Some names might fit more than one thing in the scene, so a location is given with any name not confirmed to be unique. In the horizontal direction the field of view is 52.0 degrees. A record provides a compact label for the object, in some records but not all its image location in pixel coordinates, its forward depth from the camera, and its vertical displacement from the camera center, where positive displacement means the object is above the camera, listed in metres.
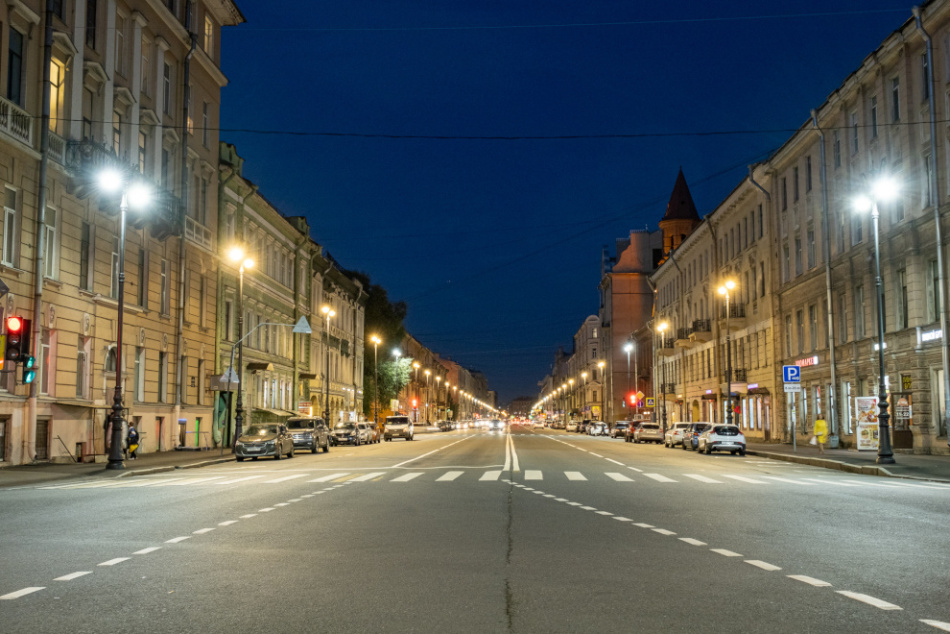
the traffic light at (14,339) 21.89 +1.76
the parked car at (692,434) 46.84 -0.93
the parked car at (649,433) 65.19 -1.20
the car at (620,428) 77.12 -1.03
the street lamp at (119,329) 28.09 +2.55
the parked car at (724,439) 41.88 -1.08
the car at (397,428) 72.56 -0.89
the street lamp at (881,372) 28.91 +1.25
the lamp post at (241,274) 41.44 +6.10
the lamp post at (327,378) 63.81 +2.46
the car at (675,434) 51.91 -1.05
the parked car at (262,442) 36.25 -0.95
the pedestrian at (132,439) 33.50 -0.75
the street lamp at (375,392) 84.46 +2.28
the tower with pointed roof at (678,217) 106.56 +21.61
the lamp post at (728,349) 49.08 +3.32
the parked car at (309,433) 43.16 -0.73
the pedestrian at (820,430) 37.72 -0.60
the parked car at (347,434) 59.91 -1.10
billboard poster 34.12 -0.31
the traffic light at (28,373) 23.44 +1.07
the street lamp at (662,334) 75.84 +6.89
